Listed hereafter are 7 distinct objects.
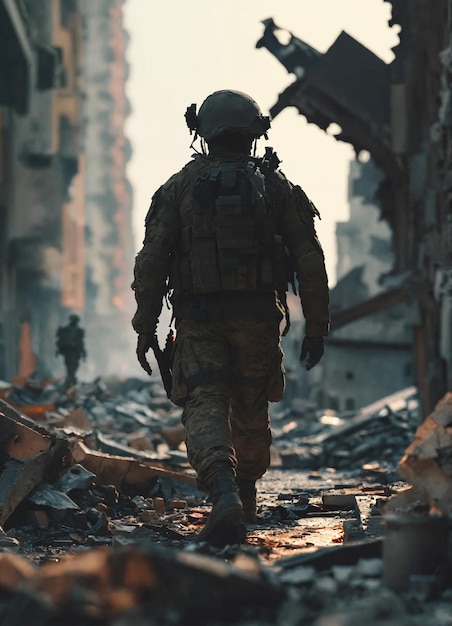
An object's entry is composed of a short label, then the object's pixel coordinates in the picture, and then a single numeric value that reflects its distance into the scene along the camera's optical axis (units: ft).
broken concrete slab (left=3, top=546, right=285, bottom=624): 17.80
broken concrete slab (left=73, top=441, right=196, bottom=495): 43.77
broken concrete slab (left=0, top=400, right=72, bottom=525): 38.20
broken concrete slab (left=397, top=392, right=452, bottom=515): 24.93
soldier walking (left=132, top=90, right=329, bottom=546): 35.29
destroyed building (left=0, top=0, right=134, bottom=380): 193.64
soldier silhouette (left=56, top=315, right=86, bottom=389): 110.35
